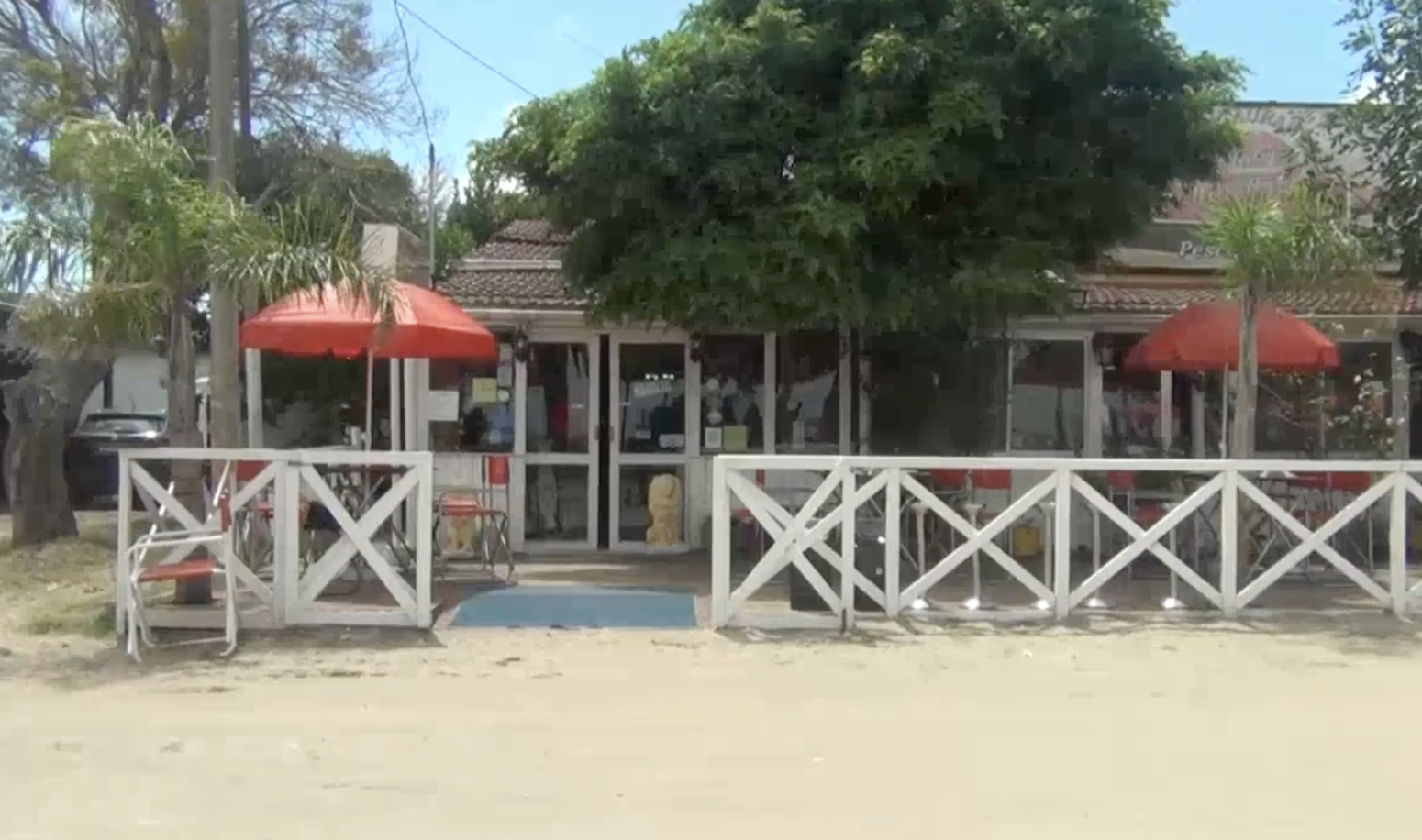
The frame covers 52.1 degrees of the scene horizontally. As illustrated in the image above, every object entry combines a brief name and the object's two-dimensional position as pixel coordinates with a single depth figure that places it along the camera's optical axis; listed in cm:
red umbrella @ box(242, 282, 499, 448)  1061
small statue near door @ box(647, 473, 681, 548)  1383
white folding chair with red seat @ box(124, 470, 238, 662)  892
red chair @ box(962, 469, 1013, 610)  1072
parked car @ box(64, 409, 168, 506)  1934
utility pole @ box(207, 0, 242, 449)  1017
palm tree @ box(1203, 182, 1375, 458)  1099
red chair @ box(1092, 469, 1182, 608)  1198
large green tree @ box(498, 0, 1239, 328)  1165
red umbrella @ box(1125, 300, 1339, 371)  1200
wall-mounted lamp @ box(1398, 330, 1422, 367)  1489
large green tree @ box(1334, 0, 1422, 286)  1259
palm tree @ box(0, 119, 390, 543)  938
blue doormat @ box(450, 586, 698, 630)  999
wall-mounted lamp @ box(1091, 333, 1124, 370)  1445
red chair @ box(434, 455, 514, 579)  1154
